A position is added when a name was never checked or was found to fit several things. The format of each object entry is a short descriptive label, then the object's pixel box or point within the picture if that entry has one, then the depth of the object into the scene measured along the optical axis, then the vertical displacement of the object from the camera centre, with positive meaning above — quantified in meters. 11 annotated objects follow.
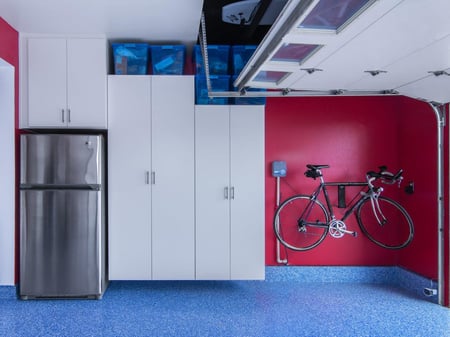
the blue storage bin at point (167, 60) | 3.62 +1.13
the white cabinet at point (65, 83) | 3.44 +0.84
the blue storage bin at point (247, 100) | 3.55 +0.69
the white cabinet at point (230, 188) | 3.52 -0.22
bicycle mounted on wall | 3.70 -0.58
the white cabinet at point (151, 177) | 3.49 -0.11
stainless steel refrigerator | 3.31 -0.47
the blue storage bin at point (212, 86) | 3.53 +0.82
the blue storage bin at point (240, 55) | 3.50 +1.15
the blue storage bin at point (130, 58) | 3.55 +1.13
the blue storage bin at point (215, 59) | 3.51 +1.12
